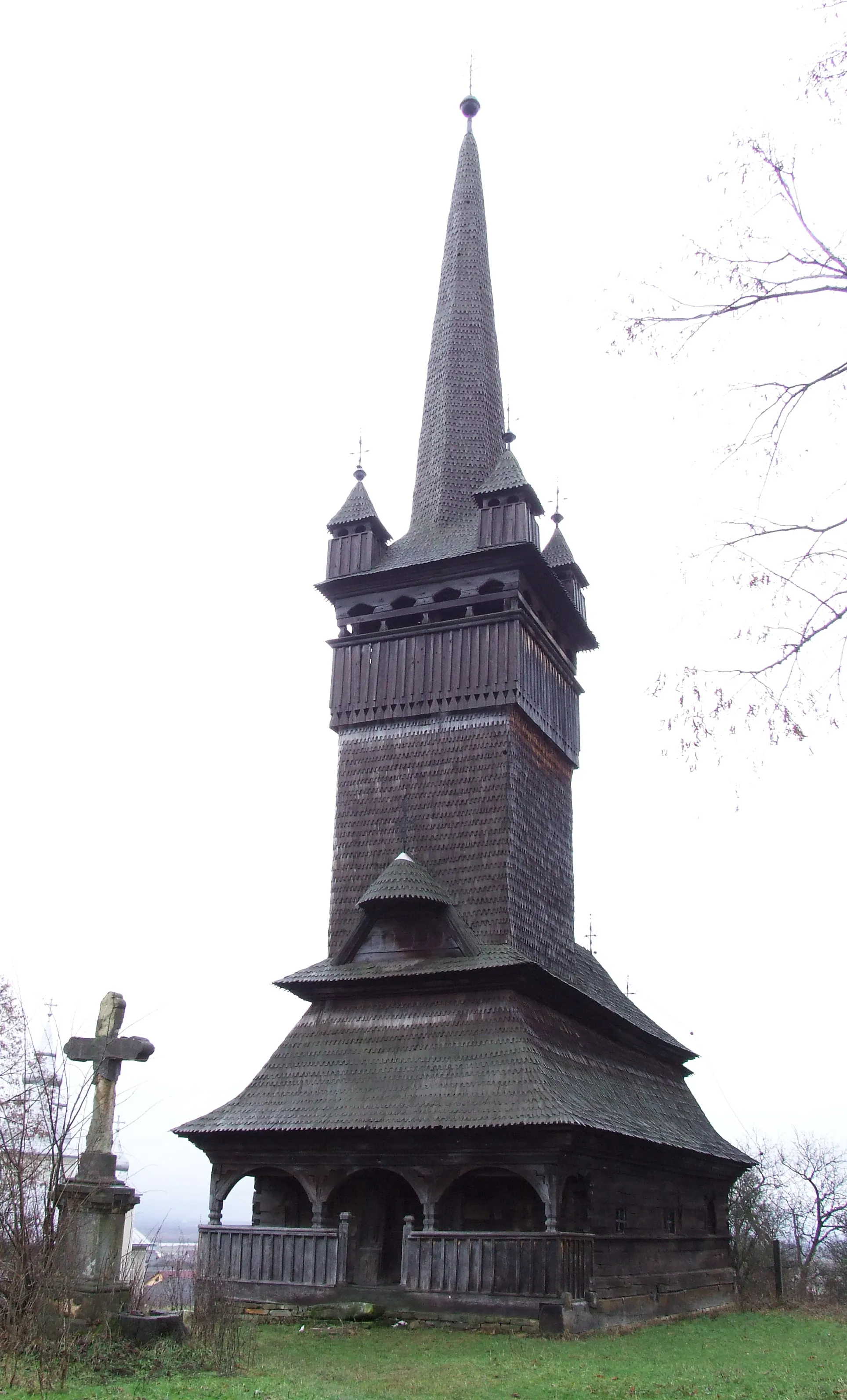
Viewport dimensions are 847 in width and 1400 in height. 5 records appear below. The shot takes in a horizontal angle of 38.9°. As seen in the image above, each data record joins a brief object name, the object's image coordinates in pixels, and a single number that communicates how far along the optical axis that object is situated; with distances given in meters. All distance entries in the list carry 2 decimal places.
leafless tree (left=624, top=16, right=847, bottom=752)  8.27
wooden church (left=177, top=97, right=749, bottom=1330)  19.09
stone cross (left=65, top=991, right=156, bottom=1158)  13.38
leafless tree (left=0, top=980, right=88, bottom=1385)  10.19
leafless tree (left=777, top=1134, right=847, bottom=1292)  45.59
